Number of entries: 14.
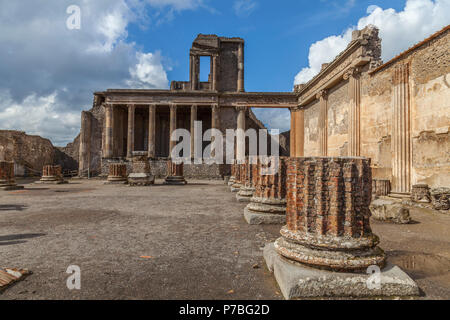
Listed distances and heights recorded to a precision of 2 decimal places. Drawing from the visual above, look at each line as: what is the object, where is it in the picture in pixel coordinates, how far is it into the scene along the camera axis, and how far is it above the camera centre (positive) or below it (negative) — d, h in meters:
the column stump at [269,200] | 4.84 -0.64
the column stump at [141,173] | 13.71 -0.49
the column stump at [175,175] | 15.14 -0.62
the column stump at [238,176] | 10.05 -0.46
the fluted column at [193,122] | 23.63 +3.72
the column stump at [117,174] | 14.90 -0.59
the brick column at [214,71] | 26.62 +9.28
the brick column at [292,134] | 23.44 +2.76
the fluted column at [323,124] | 17.47 +2.71
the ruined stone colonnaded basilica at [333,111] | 7.82 +3.11
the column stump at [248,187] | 7.49 -0.63
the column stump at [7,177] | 11.30 -0.62
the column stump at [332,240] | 2.25 -0.71
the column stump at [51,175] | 15.03 -0.69
